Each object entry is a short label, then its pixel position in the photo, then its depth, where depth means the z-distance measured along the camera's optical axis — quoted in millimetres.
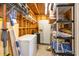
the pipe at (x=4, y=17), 1014
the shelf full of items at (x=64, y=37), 1061
